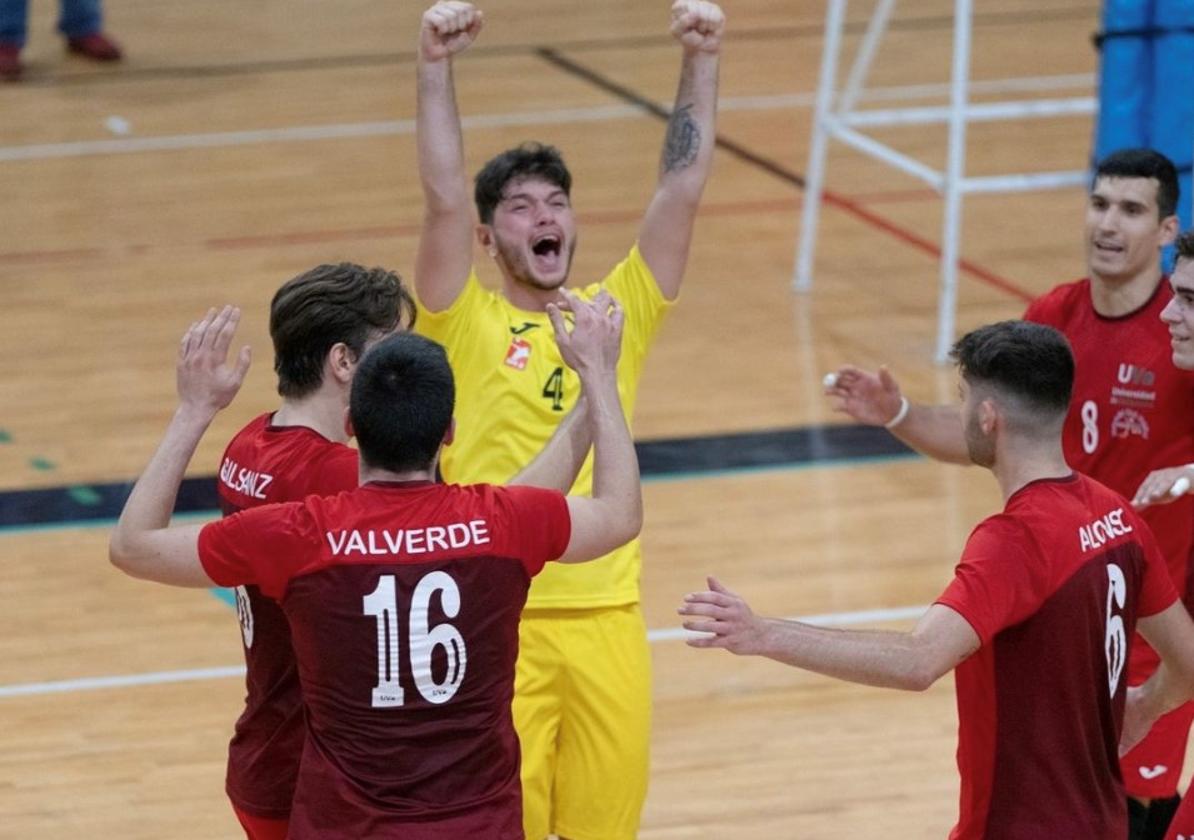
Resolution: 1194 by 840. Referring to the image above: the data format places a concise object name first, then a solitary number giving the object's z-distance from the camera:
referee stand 16.02
